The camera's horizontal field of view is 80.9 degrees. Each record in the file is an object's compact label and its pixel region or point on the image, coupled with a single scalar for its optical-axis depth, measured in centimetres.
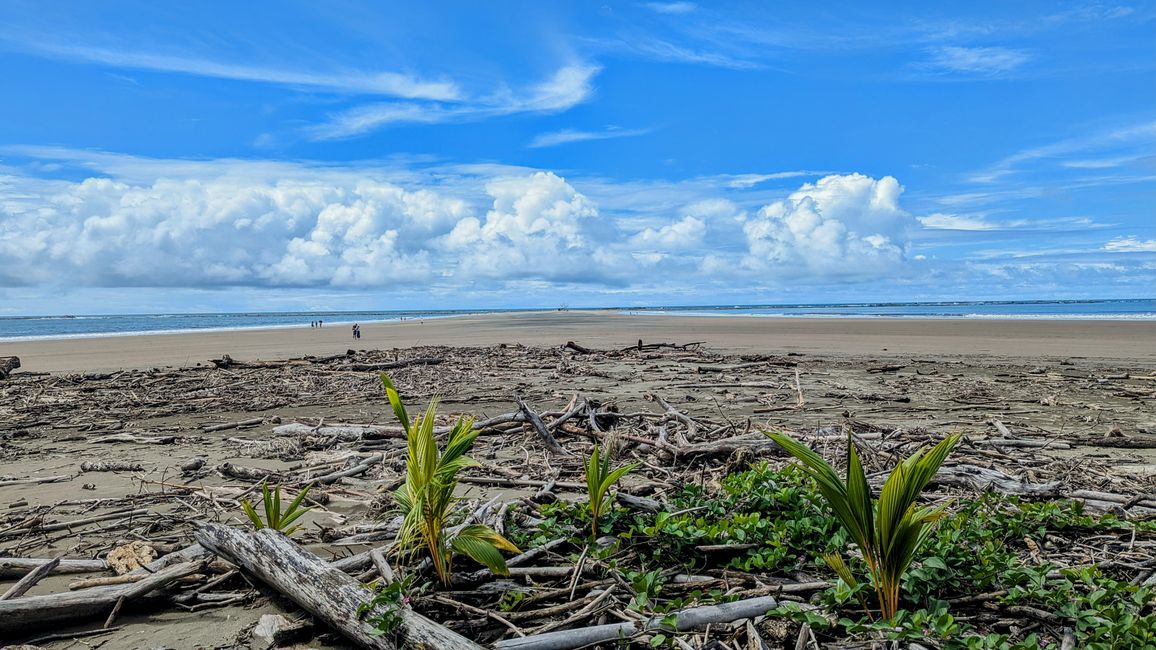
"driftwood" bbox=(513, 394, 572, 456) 666
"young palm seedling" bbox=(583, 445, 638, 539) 386
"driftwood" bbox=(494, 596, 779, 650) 286
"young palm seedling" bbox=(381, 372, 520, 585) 325
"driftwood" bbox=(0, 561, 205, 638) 329
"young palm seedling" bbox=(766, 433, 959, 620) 281
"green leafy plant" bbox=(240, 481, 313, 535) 371
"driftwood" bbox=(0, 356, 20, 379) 1510
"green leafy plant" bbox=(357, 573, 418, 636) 297
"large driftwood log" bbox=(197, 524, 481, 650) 285
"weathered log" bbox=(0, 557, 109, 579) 392
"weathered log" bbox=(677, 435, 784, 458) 579
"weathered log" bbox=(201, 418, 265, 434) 891
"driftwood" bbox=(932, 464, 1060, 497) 467
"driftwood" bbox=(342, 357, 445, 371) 1533
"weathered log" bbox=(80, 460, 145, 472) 667
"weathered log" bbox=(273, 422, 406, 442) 757
